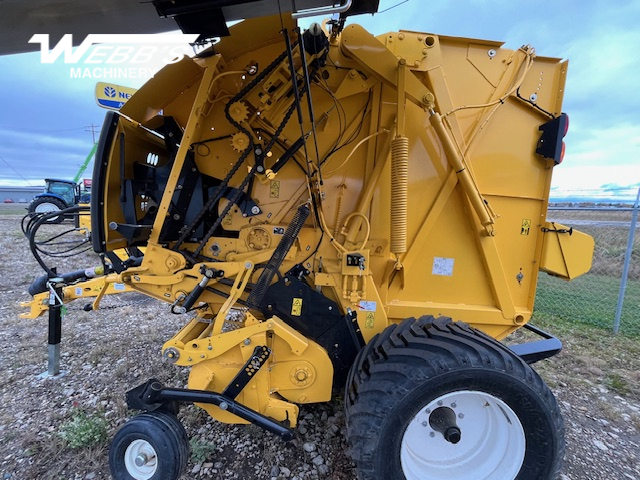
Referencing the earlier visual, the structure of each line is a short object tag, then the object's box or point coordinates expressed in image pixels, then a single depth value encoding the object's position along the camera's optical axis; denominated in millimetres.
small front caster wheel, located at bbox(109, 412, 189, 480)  2152
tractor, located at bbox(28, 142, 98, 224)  14720
